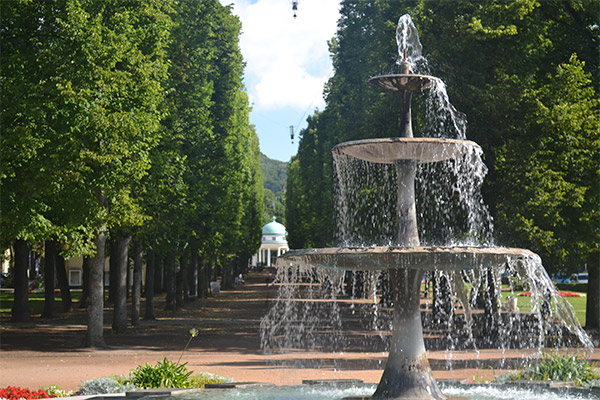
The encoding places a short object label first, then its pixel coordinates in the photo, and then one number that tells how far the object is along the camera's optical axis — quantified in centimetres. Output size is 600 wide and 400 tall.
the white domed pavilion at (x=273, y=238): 16238
